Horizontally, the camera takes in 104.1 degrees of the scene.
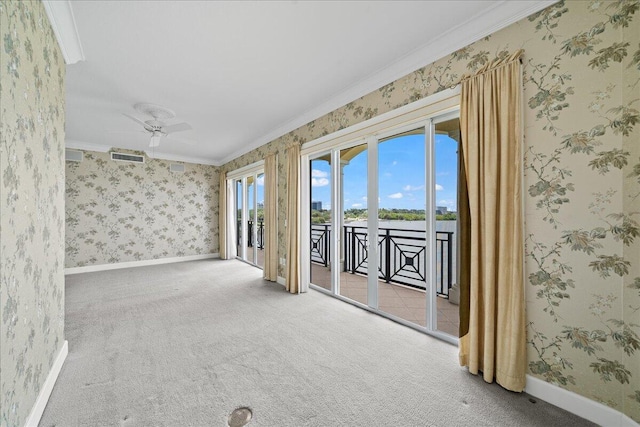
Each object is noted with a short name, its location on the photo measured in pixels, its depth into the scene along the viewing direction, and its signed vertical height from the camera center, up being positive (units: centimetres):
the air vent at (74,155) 495 +118
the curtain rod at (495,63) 167 +106
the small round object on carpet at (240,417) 144 -121
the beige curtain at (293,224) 378 -15
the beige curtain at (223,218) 644 -10
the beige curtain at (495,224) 165 -7
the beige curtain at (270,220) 441 -11
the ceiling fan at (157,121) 332 +137
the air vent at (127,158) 546 +127
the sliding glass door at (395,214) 246 +0
